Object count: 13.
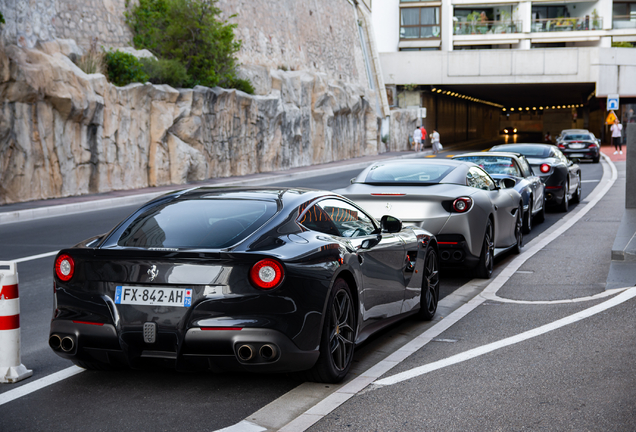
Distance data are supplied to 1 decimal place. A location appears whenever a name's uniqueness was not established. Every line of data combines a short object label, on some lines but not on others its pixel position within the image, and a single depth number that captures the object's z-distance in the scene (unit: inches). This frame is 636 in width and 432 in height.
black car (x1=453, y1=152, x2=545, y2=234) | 502.3
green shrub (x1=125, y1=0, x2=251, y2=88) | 1124.5
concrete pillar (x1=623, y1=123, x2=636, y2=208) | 540.1
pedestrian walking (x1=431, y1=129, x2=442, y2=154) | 1957.2
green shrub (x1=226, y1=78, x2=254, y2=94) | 1250.0
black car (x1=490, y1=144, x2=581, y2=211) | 631.2
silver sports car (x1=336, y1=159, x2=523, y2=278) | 334.3
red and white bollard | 198.2
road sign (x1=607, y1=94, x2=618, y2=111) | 1646.2
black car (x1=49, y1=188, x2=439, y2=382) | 177.0
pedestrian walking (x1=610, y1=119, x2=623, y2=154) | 1689.2
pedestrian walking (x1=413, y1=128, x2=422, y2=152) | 2017.7
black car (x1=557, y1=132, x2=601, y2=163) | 1423.5
